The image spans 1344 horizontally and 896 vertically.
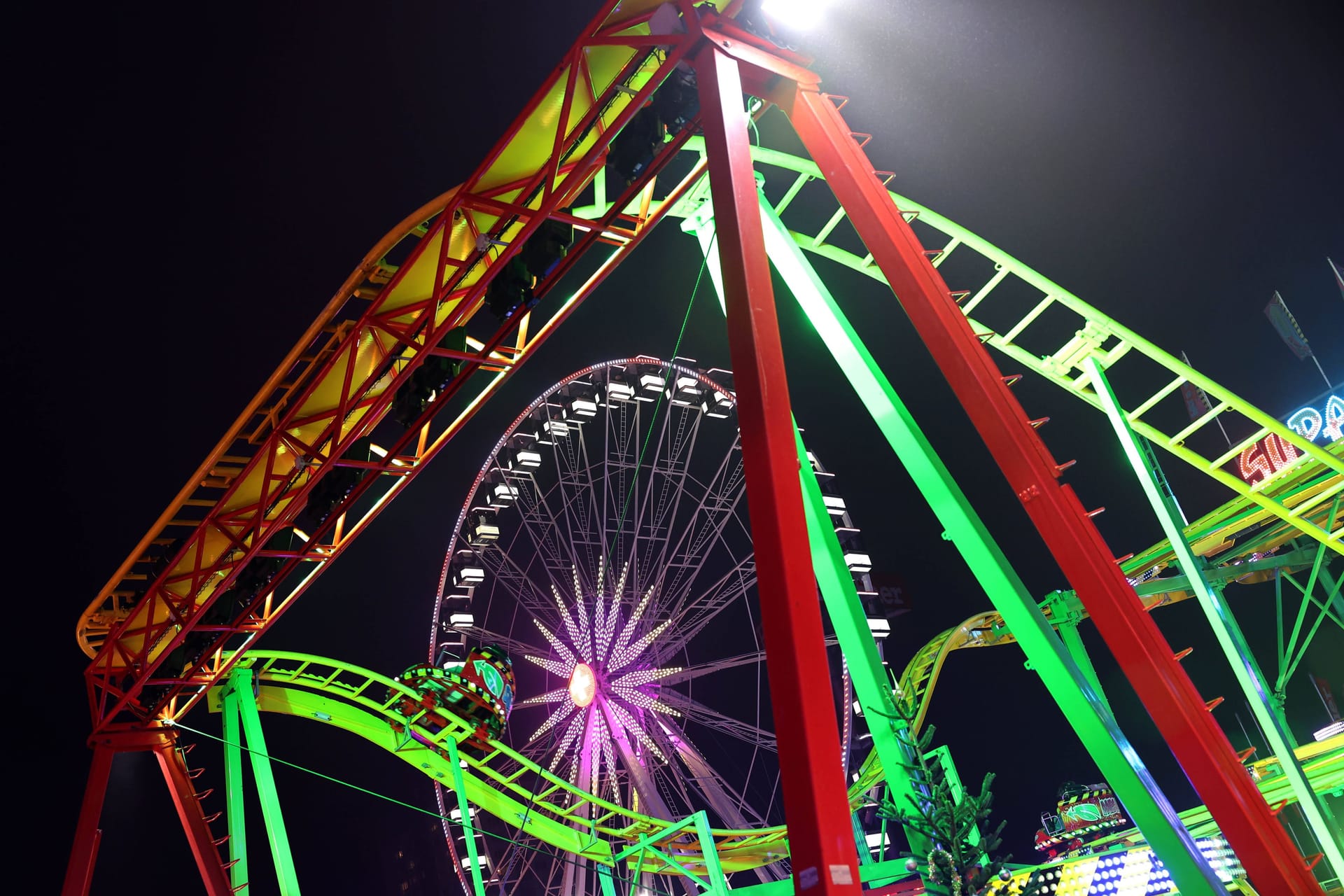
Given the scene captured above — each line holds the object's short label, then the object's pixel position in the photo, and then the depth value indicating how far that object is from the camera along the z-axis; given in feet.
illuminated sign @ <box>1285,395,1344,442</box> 51.08
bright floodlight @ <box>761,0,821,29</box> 17.78
